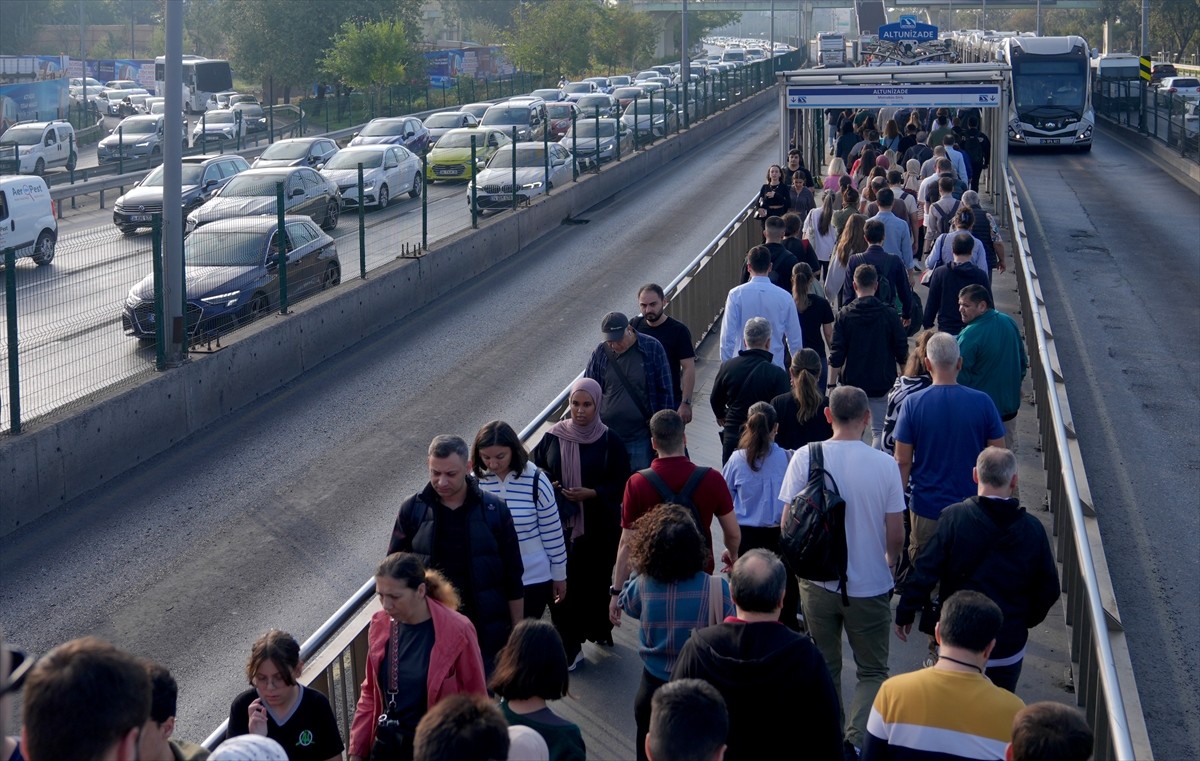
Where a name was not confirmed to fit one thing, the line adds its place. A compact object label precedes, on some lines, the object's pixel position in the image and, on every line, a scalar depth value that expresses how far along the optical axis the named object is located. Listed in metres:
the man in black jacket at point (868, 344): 9.41
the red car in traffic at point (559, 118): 39.03
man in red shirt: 6.63
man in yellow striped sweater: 4.64
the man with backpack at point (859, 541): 6.37
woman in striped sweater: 6.55
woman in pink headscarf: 7.38
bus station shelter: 21.45
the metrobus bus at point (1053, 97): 37.59
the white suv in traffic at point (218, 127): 46.38
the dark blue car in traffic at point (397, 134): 39.78
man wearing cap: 8.84
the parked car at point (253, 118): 48.97
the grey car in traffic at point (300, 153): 35.09
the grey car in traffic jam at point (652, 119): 37.41
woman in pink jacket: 5.12
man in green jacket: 8.93
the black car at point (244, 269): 16.25
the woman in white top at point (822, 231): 14.20
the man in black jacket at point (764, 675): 4.69
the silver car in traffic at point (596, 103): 44.72
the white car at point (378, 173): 29.95
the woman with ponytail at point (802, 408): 8.02
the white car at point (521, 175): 25.38
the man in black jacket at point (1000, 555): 6.00
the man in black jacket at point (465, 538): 6.08
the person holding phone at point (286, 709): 4.98
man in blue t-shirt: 7.37
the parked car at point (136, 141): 43.47
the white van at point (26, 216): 23.50
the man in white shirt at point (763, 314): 9.92
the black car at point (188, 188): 28.69
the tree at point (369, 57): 56.25
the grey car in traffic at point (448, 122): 43.00
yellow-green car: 34.06
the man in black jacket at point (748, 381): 8.50
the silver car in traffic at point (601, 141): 33.12
